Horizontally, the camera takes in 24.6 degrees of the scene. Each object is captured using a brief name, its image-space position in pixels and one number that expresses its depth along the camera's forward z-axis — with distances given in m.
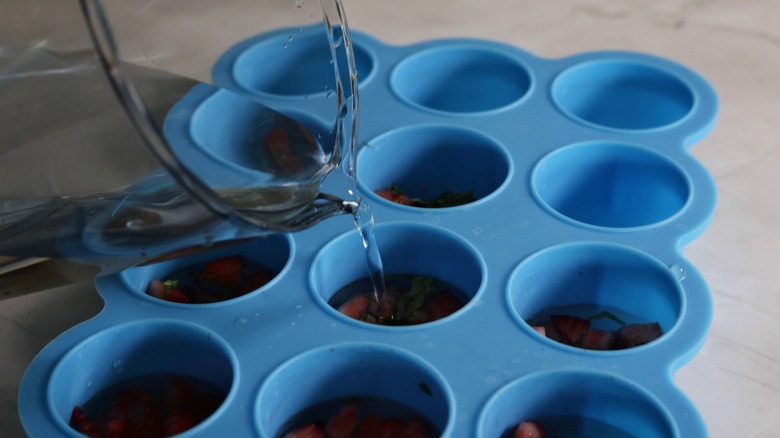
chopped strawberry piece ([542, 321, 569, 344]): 0.77
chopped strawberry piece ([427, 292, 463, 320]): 0.77
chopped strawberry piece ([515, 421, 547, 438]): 0.72
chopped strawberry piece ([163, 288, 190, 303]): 0.77
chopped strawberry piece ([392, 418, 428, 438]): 0.72
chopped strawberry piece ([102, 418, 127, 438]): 0.71
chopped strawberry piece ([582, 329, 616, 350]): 0.76
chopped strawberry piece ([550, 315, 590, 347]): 0.77
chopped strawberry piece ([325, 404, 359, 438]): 0.73
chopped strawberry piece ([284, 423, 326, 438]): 0.72
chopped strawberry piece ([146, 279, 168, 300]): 0.77
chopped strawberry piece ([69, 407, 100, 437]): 0.71
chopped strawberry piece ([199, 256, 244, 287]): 0.79
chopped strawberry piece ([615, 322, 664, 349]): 0.75
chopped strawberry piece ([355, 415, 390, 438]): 0.73
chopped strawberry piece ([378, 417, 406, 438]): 0.73
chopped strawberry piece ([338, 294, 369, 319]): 0.77
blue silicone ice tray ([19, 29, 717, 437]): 0.72
